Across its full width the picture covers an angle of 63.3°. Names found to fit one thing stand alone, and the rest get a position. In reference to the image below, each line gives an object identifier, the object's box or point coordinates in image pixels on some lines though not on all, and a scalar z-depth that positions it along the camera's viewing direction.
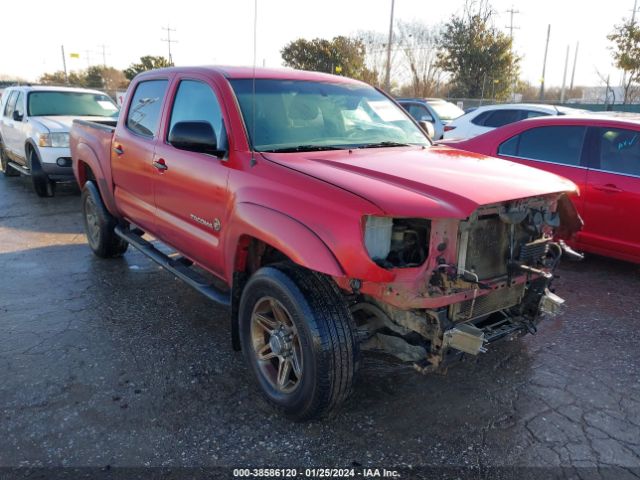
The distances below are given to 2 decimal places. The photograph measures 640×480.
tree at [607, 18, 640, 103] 20.88
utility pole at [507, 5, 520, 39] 32.34
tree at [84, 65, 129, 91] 54.97
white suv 9.04
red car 5.17
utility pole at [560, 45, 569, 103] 46.33
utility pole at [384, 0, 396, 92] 26.88
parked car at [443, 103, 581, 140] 10.14
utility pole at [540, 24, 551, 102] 43.29
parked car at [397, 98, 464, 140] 13.07
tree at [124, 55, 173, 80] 37.89
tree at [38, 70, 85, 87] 55.47
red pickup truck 2.58
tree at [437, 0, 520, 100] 30.73
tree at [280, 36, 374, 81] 34.12
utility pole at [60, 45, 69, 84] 55.06
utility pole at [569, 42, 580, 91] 58.22
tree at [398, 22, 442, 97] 37.09
